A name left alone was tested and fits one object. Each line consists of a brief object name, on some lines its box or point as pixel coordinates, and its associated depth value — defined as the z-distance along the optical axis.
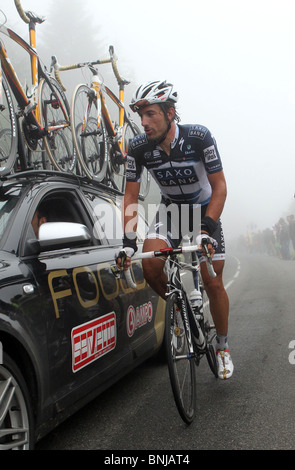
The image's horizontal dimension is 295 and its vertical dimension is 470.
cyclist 3.54
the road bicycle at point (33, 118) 3.80
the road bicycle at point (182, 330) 2.96
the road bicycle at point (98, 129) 5.11
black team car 2.24
